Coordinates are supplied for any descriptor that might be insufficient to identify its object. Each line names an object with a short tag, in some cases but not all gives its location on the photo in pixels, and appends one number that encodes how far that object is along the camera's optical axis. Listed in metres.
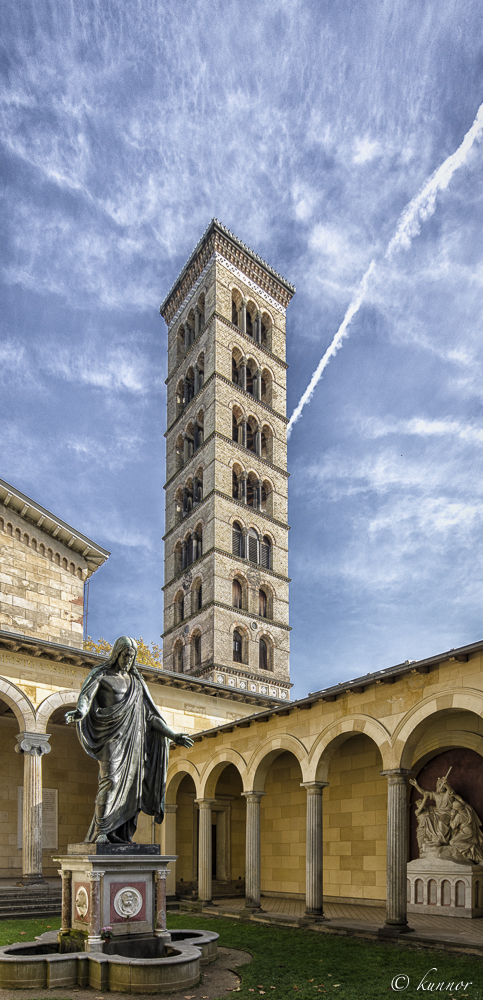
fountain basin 8.30
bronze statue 9.76
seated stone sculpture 14.83
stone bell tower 42.94
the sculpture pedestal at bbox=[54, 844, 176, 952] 9.09
